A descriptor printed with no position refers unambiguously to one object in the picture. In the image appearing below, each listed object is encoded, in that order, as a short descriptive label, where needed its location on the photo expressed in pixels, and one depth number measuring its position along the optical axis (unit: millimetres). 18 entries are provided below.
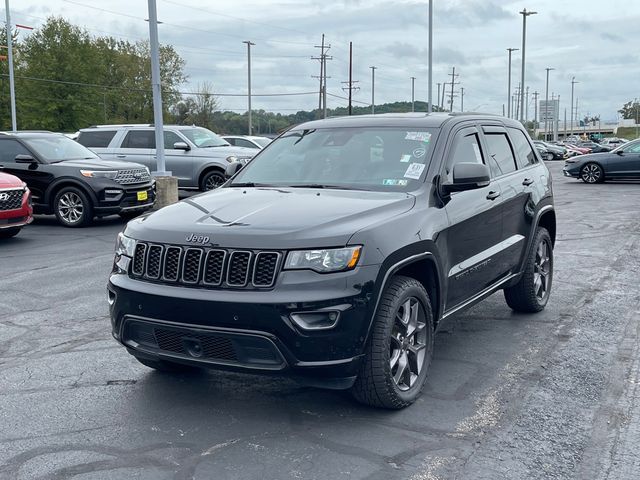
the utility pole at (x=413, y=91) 89550
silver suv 17578
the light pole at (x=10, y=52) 37469
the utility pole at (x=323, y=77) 60853
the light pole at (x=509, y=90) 52656
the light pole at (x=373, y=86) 77938
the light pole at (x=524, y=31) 52656
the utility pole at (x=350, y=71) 60844
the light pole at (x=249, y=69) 60938
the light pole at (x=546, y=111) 80444
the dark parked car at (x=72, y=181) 13547
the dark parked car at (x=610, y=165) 24656
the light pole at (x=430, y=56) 37031
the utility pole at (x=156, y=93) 15844
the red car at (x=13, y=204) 11211
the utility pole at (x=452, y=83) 92750
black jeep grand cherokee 3965
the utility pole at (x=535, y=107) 125838
